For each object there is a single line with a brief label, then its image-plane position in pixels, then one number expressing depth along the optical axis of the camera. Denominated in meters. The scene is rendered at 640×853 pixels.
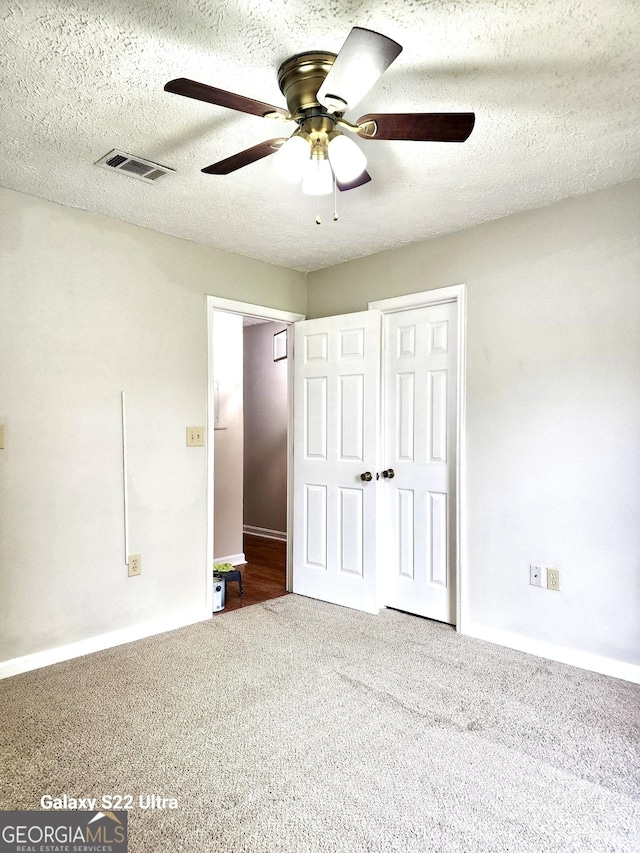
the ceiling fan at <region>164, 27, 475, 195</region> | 1.41
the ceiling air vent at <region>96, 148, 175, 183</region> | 2.41
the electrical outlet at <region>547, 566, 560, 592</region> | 2.91
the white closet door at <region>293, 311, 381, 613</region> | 3.68
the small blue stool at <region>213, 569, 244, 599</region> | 3.92
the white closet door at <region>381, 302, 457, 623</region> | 3.45
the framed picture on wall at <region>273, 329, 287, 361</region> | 6.23
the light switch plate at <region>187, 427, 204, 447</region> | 3.50
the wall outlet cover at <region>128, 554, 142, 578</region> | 3.20
